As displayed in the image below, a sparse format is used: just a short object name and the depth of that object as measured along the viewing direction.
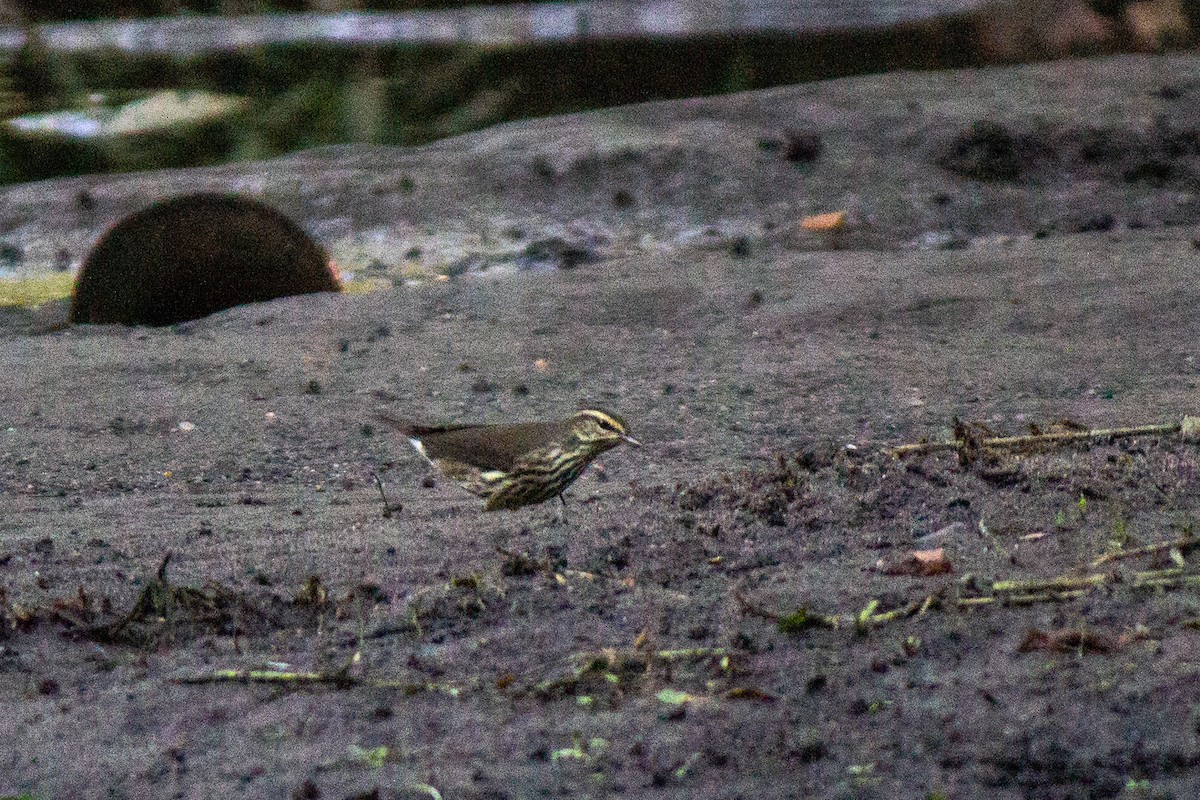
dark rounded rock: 17.73
